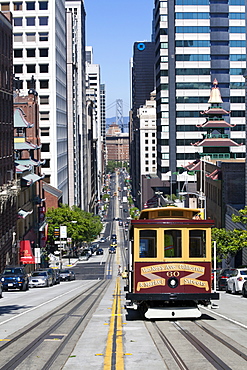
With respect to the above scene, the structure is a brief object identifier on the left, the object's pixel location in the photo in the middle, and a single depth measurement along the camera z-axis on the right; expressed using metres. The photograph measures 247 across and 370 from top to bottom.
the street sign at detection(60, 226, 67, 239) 88.75
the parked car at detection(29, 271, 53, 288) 47.97
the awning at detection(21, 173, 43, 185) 73.32
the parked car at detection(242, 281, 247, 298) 32.84
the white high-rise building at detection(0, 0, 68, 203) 104.94
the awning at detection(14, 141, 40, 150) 77.88
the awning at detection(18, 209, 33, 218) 69.25
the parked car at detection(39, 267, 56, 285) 50.80
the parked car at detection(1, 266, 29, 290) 42.00
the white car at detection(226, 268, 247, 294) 35.19
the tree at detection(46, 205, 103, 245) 99.81
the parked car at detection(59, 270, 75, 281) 63.22
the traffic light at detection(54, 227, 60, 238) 92.06
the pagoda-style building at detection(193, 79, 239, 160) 92.31
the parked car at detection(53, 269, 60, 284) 54.34
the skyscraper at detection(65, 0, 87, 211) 136.25
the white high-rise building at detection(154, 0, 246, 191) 121.75
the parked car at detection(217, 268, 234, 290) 40.72
